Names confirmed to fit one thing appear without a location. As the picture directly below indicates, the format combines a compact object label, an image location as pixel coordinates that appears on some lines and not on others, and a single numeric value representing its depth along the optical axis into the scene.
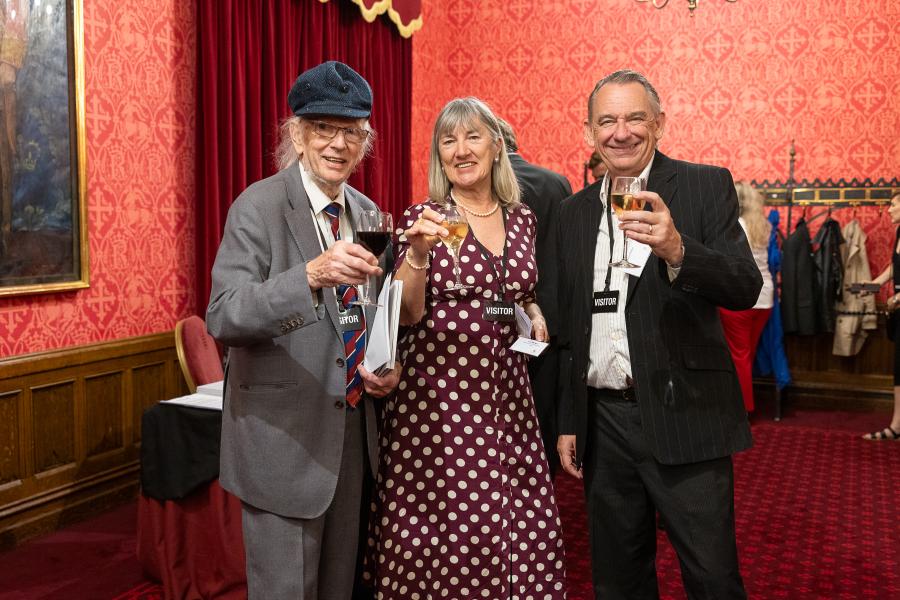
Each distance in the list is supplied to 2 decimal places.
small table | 2.89
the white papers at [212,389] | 3.18
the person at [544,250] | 2.55
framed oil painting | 3.61
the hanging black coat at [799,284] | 6.19
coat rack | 6.43
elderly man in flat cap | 1.84
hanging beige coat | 6.24
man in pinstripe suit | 1.96
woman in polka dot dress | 2.24
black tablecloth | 2.91
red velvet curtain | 4.55
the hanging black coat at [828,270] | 6.22
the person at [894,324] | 5.34
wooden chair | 3.68
